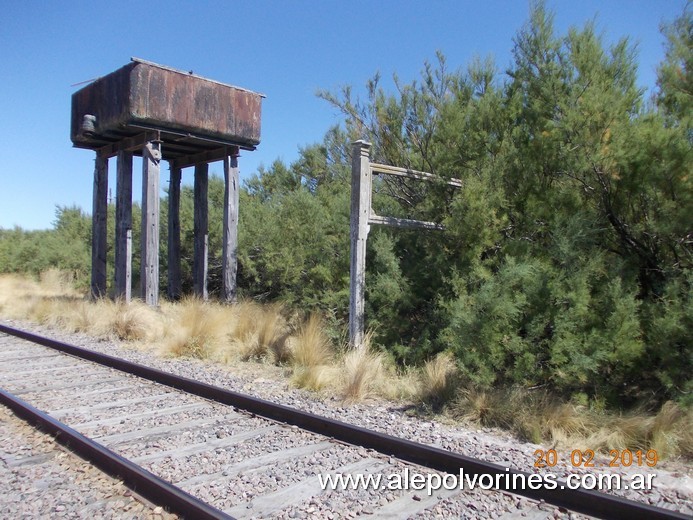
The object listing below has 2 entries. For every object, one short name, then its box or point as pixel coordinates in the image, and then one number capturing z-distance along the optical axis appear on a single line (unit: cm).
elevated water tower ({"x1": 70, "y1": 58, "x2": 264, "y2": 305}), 1217
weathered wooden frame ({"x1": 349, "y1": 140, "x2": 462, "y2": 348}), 798
